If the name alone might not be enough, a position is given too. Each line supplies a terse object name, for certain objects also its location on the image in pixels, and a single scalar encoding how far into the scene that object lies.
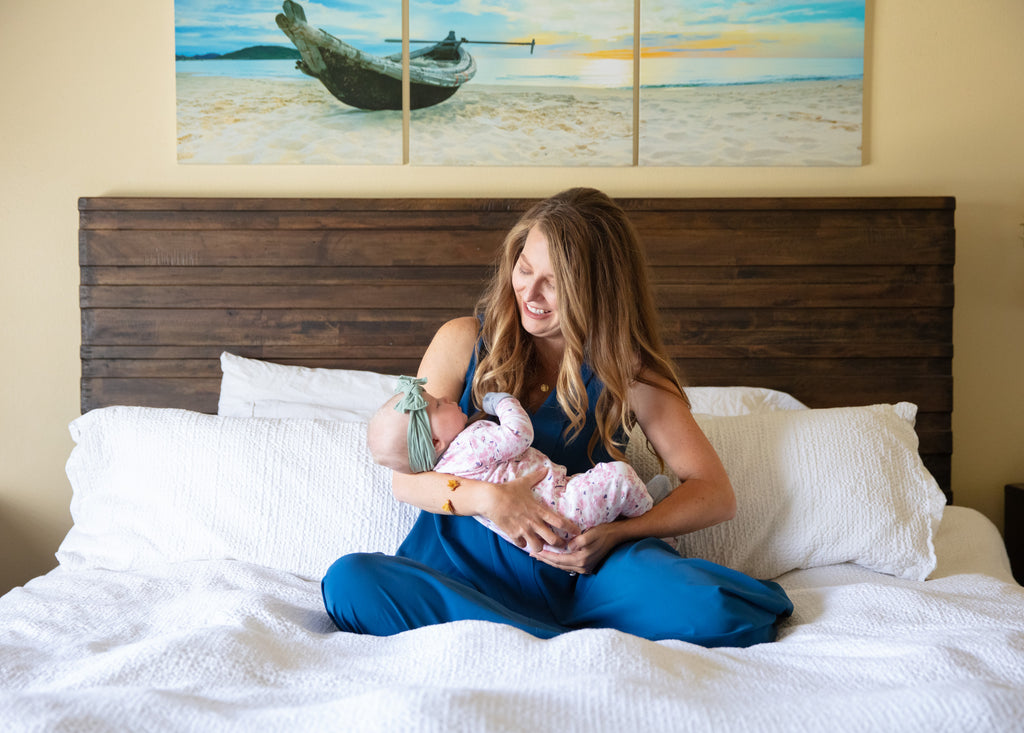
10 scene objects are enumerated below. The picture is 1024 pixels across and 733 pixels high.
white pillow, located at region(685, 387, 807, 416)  2.15
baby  1.51
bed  1.02
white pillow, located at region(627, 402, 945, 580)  1.76
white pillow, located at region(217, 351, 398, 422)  2.16
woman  1.41
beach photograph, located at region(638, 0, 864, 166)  2.41
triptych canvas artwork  2.38
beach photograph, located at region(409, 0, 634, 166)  2.39
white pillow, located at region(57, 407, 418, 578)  1.79
